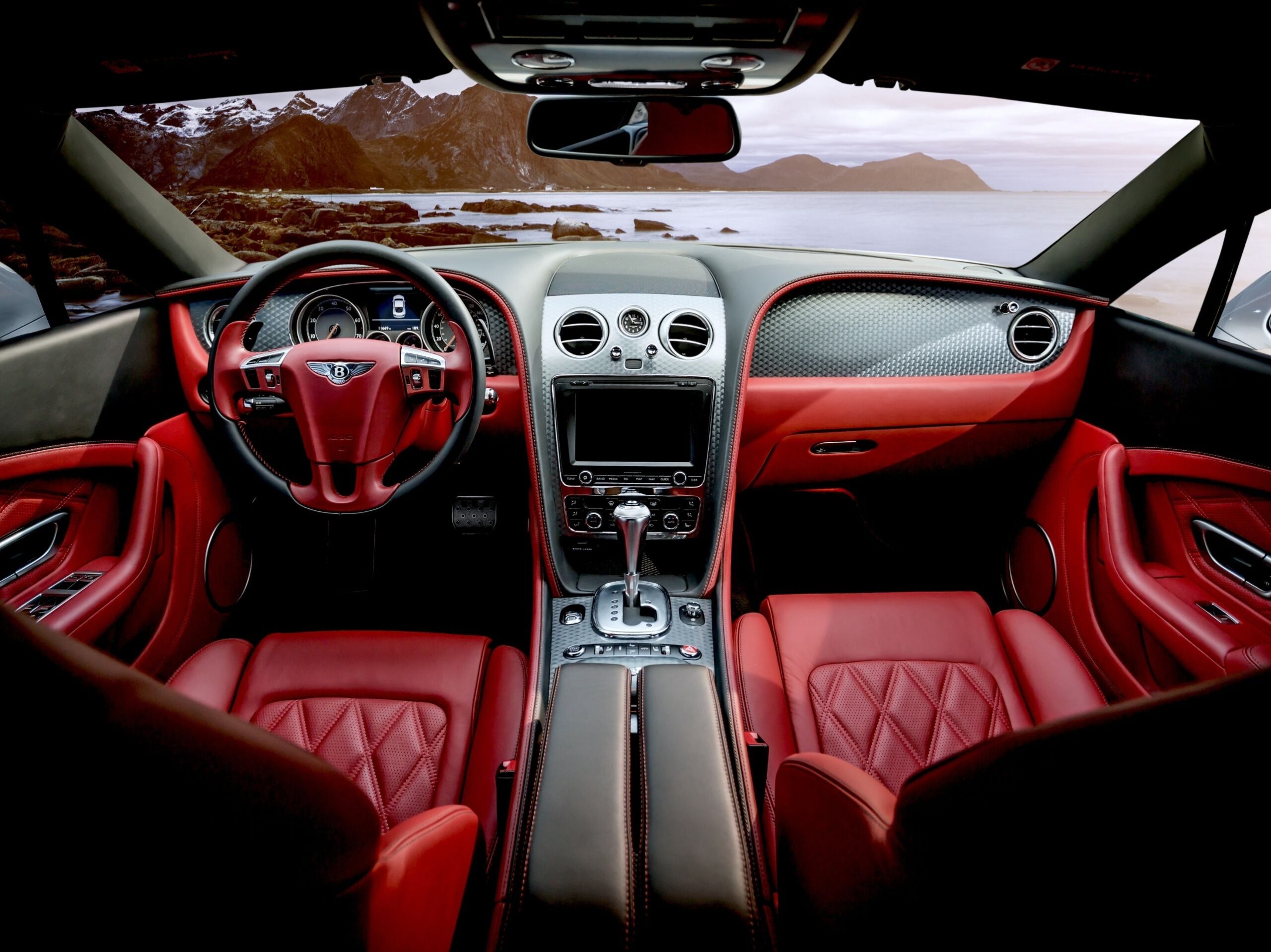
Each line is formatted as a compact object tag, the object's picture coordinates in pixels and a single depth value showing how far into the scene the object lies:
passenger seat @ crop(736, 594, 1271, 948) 0.45
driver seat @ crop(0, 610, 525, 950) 0.43
